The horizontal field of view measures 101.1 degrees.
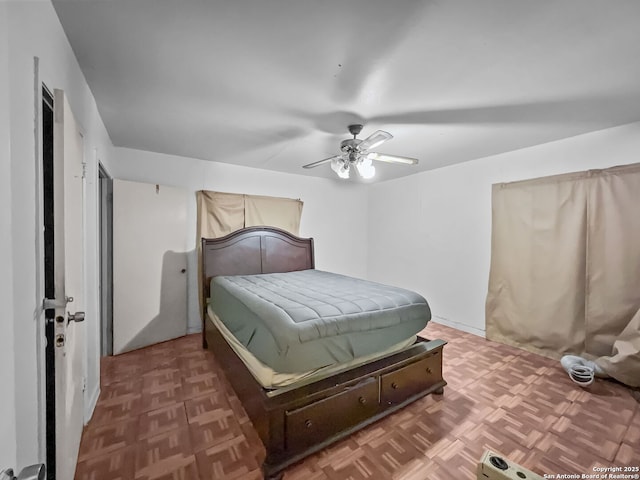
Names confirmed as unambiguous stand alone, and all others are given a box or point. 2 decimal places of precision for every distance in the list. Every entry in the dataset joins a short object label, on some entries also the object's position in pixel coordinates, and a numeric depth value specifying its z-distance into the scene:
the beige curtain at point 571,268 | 2.36
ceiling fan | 2.40
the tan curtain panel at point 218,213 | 3.56
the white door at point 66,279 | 1.07
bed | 1.51
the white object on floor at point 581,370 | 2.29
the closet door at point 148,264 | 2.93
